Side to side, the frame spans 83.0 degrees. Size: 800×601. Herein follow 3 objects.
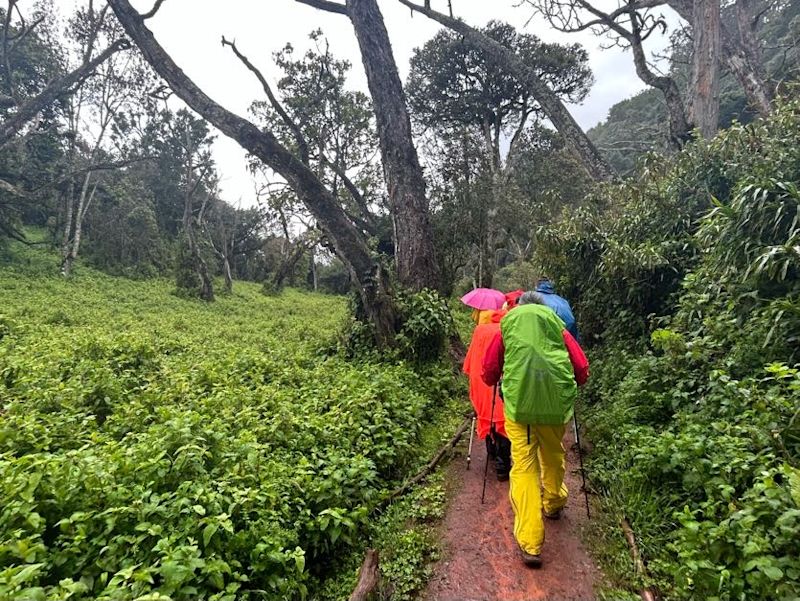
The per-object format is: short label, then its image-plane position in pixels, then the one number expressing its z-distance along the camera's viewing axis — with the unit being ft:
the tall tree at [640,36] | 31.35
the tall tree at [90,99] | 60.95
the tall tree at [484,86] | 65.92
